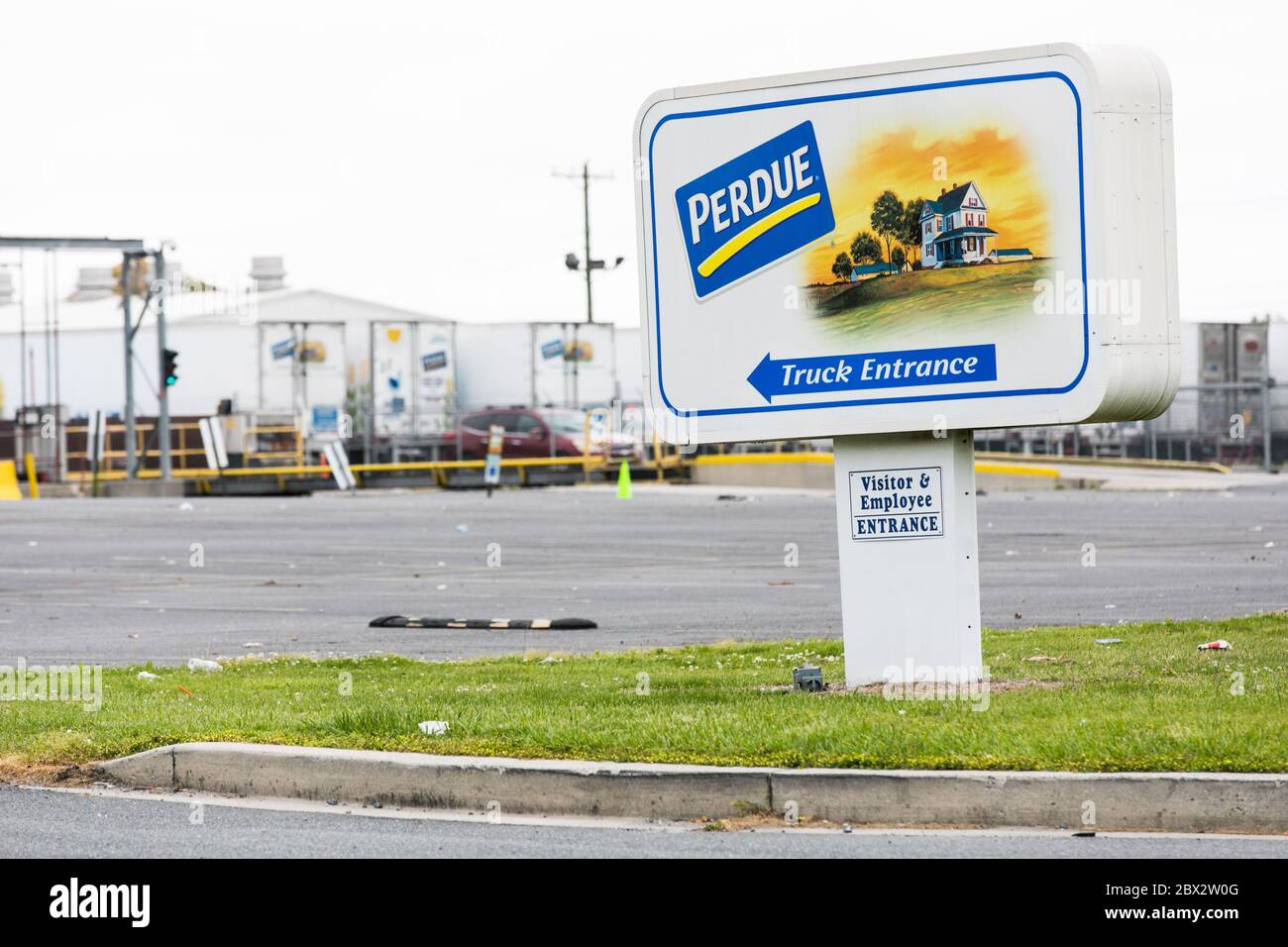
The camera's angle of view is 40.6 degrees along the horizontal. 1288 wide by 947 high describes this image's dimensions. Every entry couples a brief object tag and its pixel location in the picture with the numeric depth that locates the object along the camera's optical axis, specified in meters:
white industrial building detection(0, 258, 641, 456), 53.12
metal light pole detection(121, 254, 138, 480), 44.50
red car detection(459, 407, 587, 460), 47.19
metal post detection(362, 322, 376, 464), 50.62
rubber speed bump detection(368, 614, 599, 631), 14.30
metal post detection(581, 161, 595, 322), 75.46
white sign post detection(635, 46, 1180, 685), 8.64
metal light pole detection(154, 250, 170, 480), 43.34
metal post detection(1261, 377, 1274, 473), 42.45
